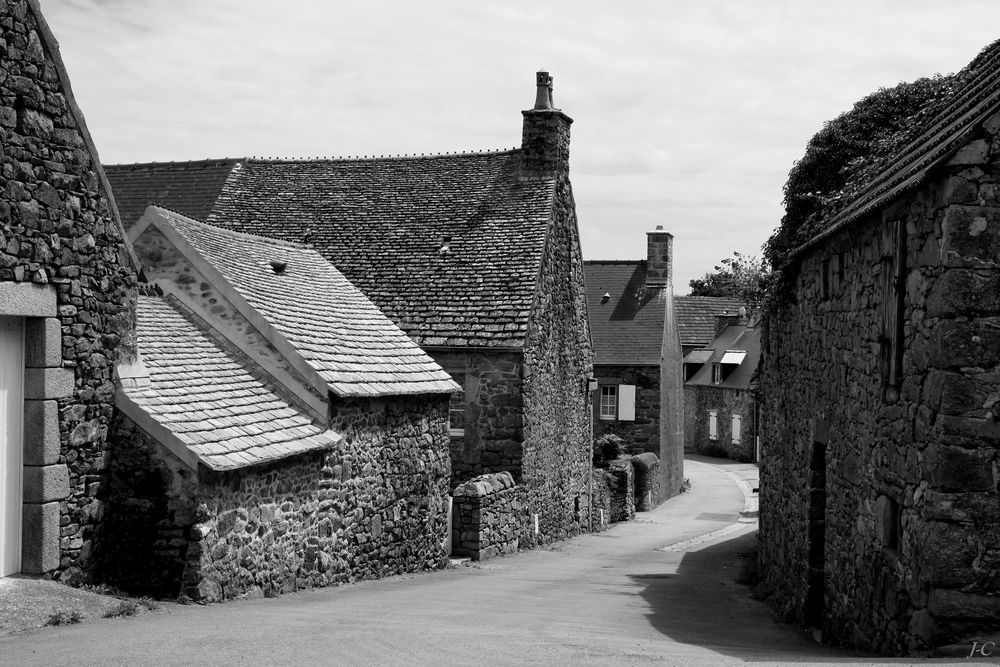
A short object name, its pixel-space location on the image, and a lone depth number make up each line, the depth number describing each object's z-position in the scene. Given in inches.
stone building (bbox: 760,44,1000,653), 279.6
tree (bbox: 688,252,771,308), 3243.1
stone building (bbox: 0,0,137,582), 341.4
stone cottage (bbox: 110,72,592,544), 781.3
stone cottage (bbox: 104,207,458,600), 387.9
